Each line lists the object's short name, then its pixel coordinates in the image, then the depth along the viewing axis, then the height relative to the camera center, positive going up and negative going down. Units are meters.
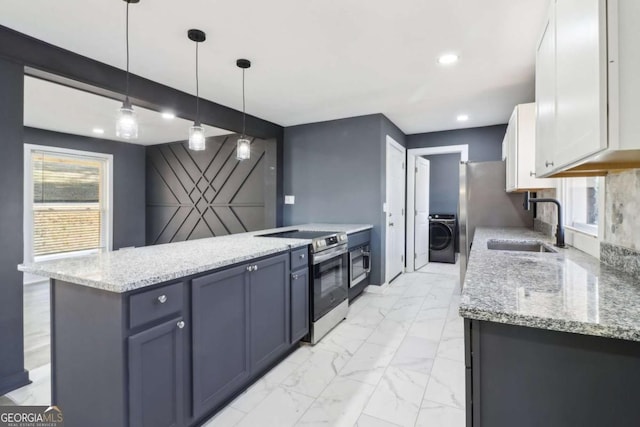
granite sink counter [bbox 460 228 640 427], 0.84 -0.41
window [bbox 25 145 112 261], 4.71 +0.21
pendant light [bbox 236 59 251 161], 2.58 +0.59
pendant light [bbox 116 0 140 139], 1.79 +0.55
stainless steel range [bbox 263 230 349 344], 2.66 -0.60
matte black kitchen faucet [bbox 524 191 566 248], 2.13 -0.11
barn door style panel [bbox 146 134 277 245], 4.93 +0.44
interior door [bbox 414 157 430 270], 5.34 +0.02
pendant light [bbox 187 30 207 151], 2.18 +0.58
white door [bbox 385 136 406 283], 4.22 +0.07
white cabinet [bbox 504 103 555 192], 2.51 +0.52
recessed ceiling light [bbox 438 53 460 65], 2.43 +1.26
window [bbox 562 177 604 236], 2.03 +0.09
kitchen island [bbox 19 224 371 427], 1.31 -0.58
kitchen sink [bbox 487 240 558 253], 2.38 -0.25
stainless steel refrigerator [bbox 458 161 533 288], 3.60 +0.15
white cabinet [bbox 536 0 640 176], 0.80 +0.40
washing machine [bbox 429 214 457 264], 5.92 -0.46
